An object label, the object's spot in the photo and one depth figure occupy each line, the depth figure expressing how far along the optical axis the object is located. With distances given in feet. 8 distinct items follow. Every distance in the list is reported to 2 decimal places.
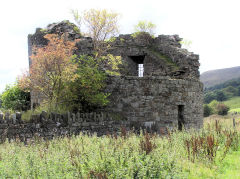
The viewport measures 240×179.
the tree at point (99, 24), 56.80
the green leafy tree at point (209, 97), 228.35
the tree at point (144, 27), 67.67
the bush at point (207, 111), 140.56
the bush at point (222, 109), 147.43
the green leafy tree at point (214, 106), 148.39
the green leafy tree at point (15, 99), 58.70
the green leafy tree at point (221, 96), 236.02
